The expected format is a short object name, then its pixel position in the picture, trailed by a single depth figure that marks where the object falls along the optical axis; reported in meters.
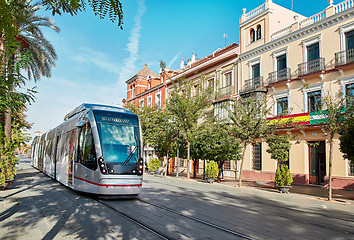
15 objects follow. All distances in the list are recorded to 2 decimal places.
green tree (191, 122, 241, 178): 21.34
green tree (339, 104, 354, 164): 13.63
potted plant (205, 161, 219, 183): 21.86
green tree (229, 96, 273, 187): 18.28
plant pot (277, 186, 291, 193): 17.11
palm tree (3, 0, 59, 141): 17.35
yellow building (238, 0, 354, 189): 19.88
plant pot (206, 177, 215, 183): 21.94
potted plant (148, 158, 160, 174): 31.11
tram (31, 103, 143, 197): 9.59
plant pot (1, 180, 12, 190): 12.70
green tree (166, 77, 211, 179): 24.78
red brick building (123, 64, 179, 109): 44.81
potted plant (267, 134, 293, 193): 17.16
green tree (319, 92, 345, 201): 14.15
